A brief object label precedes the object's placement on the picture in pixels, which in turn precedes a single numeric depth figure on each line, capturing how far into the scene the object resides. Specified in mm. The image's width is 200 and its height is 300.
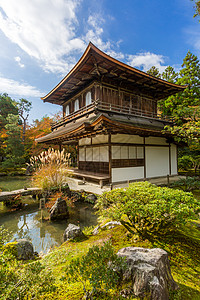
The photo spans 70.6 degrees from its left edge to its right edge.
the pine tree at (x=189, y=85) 13442
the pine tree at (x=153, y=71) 18594
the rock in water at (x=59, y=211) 4754
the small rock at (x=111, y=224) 3057
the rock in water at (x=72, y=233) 2893
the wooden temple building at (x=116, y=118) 6961
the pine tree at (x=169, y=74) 15650
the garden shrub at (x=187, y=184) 6585
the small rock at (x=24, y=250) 2418
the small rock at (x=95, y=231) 3062
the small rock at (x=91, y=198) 5896
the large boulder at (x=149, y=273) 1188
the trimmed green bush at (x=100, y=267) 1206
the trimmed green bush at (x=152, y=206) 1911
